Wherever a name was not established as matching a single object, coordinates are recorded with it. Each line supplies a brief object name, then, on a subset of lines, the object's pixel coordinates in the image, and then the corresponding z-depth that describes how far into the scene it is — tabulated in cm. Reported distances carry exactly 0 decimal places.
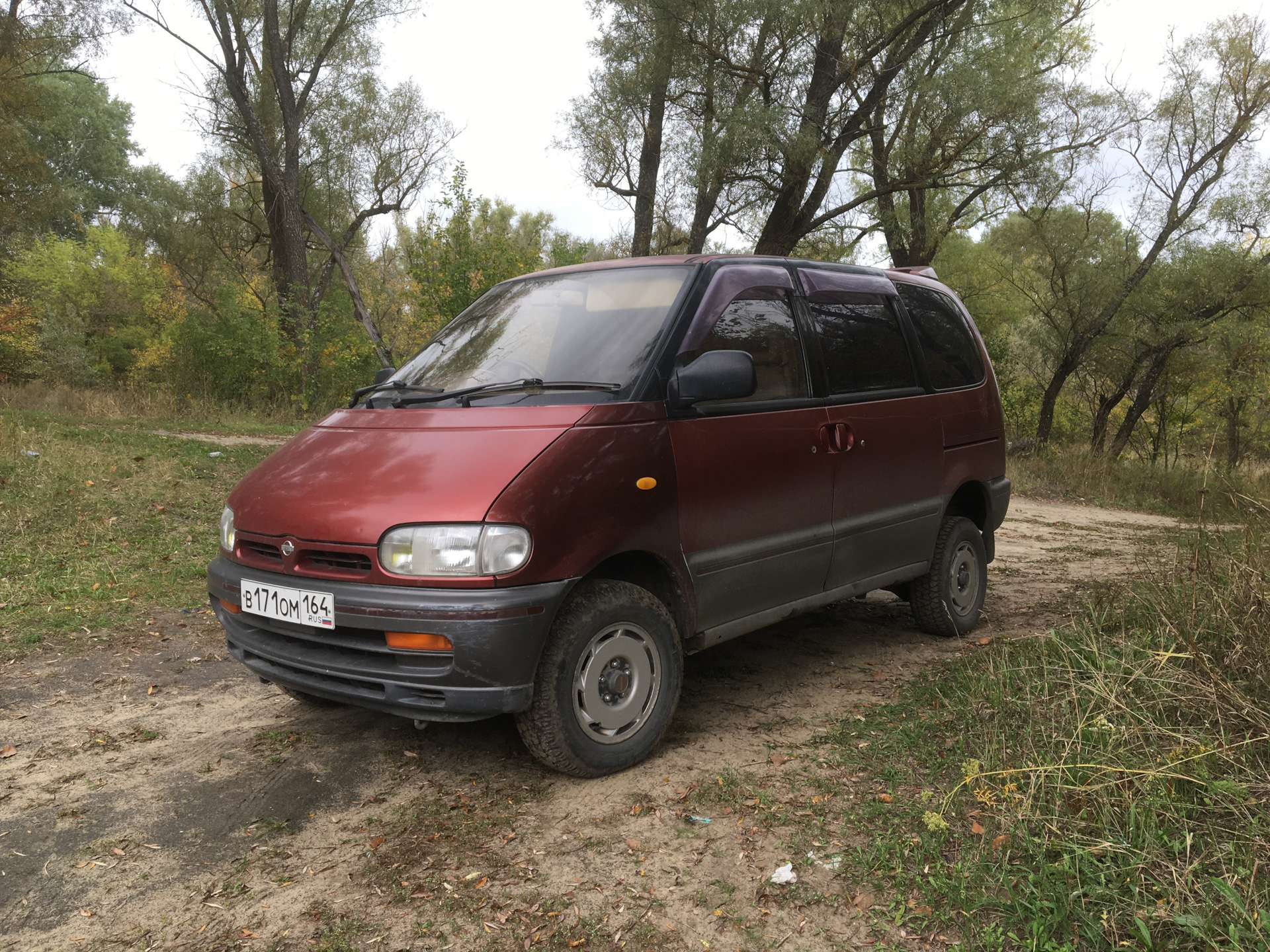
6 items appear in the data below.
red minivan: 301
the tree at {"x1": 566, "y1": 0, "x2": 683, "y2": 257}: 1598
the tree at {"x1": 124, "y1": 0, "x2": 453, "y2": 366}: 2127
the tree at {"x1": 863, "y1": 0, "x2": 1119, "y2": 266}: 1488
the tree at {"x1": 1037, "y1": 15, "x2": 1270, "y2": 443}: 2008
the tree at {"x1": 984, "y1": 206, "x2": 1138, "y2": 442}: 2188
